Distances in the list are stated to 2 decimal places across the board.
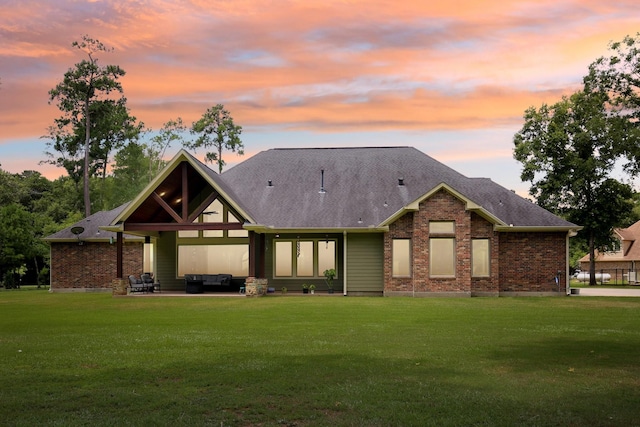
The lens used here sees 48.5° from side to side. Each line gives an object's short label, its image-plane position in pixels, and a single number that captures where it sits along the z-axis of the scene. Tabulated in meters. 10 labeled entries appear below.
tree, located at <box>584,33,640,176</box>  40.56
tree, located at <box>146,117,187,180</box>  63.59
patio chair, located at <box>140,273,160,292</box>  30.89
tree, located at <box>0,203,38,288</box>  41.53
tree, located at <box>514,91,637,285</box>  45.16
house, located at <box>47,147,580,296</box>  28.00
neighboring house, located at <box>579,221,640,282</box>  58.26
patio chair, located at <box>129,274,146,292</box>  30.28
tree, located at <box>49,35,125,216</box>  51.78
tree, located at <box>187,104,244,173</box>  57.78
